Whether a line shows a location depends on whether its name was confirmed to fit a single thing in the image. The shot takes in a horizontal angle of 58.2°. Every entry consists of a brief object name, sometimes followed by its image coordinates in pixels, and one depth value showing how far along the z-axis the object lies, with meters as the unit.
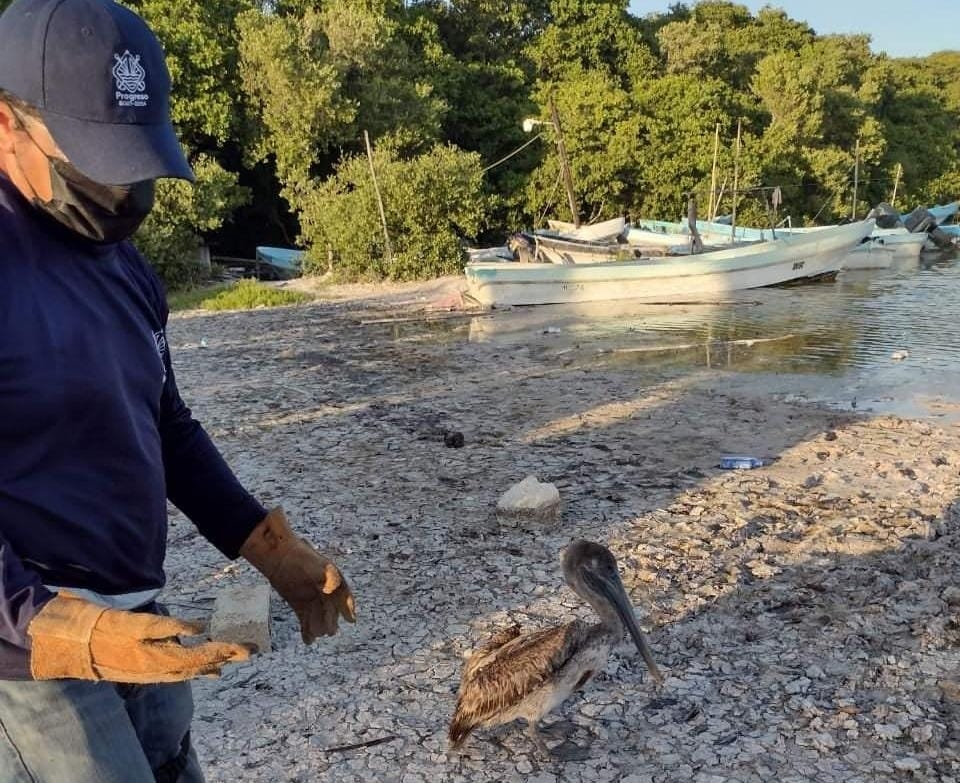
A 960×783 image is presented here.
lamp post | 29.00
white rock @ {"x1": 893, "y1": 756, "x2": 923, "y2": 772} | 3.70
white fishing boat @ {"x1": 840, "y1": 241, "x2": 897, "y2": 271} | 29.72
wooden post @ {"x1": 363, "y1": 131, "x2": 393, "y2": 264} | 25.48
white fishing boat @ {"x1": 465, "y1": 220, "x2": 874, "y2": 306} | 20.16
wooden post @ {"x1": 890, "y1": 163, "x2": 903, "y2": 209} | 49.35
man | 1.63
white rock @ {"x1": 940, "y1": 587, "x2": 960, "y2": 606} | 5.02
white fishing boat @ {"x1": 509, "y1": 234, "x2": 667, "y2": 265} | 23.48
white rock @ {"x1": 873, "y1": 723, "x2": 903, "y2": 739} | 3.93
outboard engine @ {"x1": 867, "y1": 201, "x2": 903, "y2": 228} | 37.75
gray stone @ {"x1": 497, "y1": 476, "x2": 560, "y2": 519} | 6.35
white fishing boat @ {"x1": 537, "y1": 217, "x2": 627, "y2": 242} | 26.42
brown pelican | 3.78
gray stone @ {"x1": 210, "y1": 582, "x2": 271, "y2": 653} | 4.63
